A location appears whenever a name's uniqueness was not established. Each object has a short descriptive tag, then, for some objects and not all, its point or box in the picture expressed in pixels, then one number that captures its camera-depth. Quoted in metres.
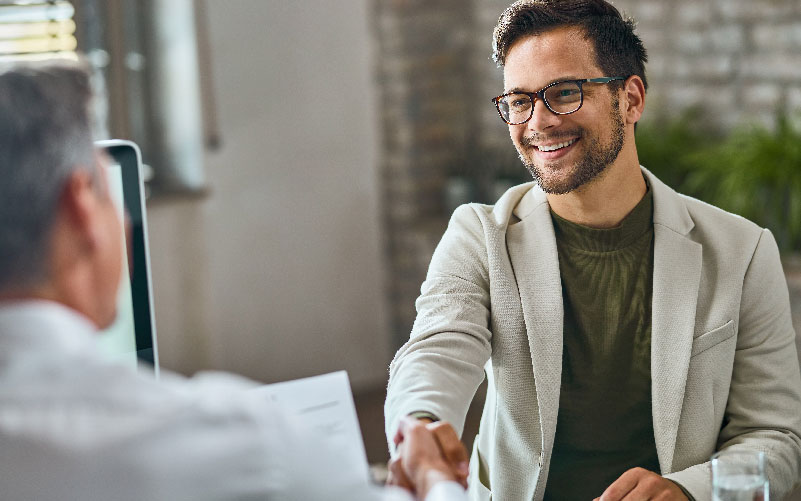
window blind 3.51
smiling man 1.52
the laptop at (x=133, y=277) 1.28
